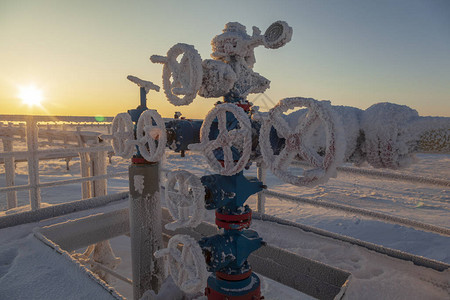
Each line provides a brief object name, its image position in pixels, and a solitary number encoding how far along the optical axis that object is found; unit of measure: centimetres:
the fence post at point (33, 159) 231
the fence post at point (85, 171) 390
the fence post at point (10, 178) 507
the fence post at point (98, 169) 335
